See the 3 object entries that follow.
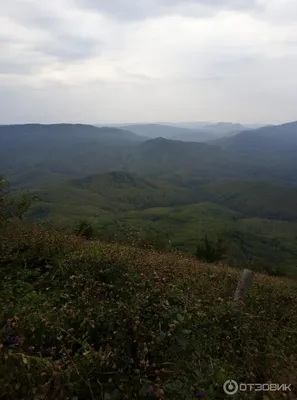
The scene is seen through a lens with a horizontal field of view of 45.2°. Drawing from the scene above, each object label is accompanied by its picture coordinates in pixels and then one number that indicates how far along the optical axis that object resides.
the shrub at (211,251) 23.17
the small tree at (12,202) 7.21
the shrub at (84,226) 9.69
